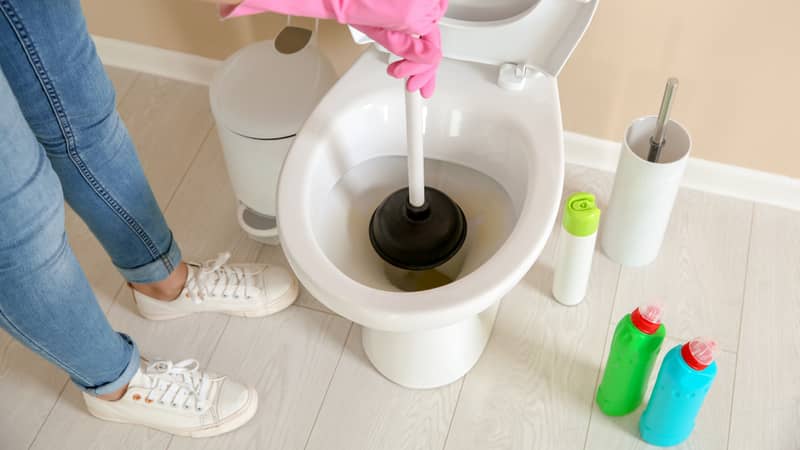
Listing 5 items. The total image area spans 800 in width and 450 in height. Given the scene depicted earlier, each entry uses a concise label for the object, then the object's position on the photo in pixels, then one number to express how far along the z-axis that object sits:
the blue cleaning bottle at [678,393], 1.12
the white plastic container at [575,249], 1.28
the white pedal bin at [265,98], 1.33
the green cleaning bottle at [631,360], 1.17
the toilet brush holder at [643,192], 1.31
